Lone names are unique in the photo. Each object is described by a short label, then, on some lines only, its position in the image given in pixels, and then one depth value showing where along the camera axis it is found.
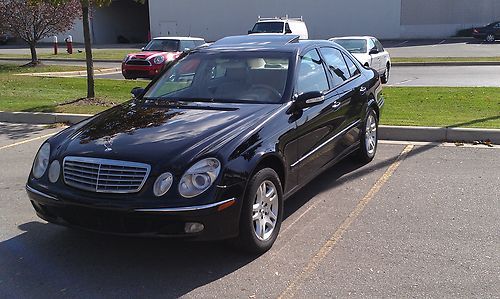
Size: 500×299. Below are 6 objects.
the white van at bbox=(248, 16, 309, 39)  24.34
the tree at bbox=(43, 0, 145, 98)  11.08
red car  18.27
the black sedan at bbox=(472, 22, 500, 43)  37.59
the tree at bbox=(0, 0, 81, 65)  20.80
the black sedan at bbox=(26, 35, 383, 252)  3.74
